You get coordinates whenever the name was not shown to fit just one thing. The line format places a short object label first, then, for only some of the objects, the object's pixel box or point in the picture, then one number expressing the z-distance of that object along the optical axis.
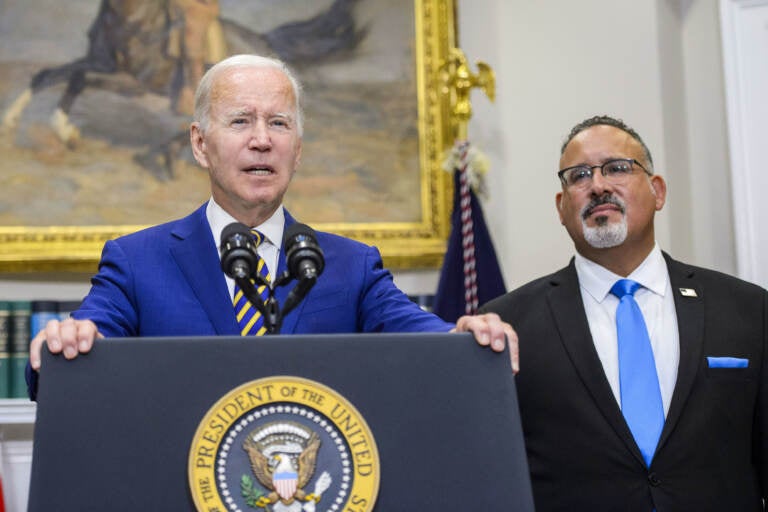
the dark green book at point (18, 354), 4.58
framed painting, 4.95
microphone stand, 1.91
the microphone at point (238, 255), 1.87
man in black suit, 2.96
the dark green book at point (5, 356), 4.57
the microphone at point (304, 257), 1.90
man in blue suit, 2.32
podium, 1.74
